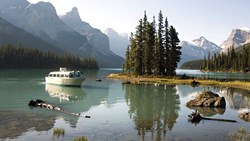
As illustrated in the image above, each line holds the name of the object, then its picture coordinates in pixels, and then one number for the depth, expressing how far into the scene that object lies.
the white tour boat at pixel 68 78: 51.63
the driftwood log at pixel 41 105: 24.53
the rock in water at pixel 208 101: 28.76
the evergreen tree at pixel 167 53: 73.38
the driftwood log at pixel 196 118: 21.12
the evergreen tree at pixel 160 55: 73.01
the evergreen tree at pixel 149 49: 73.69
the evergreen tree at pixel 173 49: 73.69
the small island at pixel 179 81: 54.01
